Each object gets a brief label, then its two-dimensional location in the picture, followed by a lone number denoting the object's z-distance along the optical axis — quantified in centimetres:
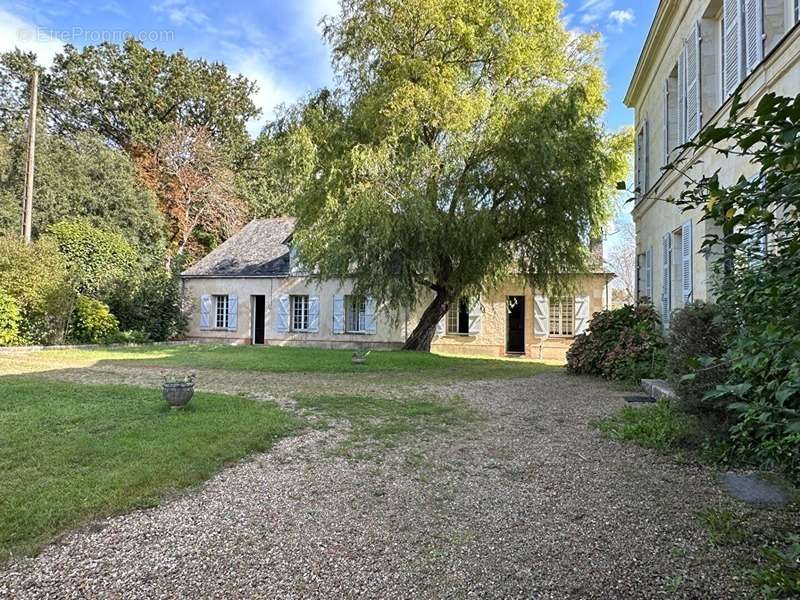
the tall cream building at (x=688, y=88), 497
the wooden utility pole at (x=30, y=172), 1559
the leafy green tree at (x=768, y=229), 123
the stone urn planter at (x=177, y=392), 561
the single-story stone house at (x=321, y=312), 1574
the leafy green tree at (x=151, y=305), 1692
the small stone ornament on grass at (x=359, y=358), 1107
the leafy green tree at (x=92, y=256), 1642
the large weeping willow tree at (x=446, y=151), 1053
